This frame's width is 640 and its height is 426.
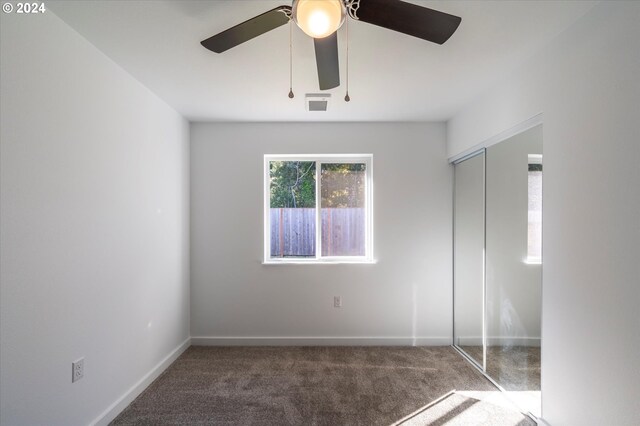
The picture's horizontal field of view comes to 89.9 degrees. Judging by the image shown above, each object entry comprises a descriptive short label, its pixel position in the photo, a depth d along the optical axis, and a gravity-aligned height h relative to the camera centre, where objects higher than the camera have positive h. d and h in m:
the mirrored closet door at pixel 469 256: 2.88 -0.44
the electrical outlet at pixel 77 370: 1.83 -0.92
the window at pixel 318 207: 3.64 +0.04
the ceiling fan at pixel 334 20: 1.20 +0.78
